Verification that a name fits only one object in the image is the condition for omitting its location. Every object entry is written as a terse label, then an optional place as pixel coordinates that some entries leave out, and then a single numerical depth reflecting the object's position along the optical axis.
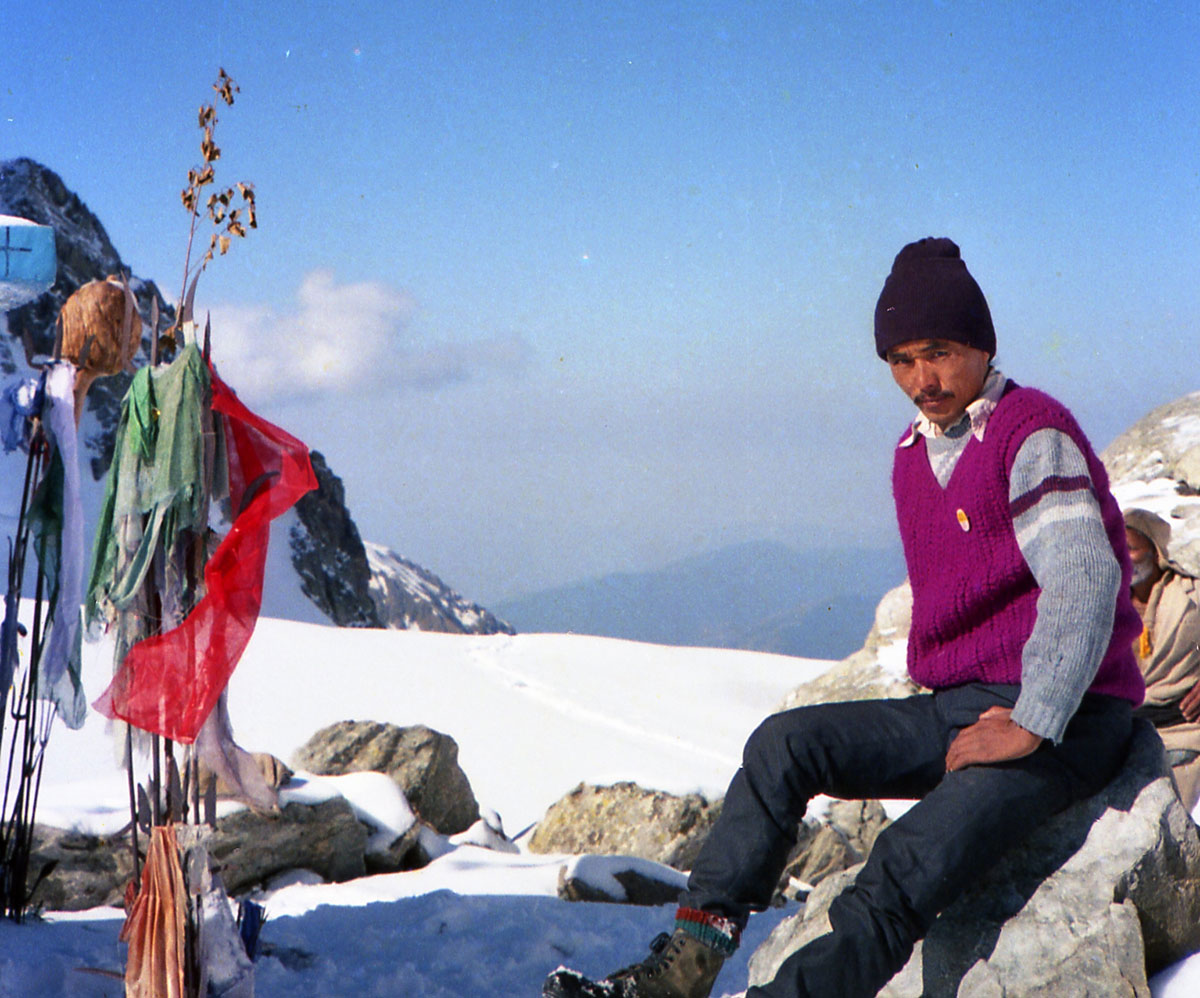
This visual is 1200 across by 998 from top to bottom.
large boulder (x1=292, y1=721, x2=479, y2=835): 7.29
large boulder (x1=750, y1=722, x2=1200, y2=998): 2.11
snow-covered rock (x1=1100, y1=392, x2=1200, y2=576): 9.01
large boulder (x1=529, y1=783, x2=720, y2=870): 6.22
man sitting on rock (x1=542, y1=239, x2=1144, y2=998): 2.01
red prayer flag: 2.57
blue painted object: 3.15
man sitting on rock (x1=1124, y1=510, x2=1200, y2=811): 3.63
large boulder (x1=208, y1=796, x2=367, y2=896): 4.99
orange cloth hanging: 2.54
